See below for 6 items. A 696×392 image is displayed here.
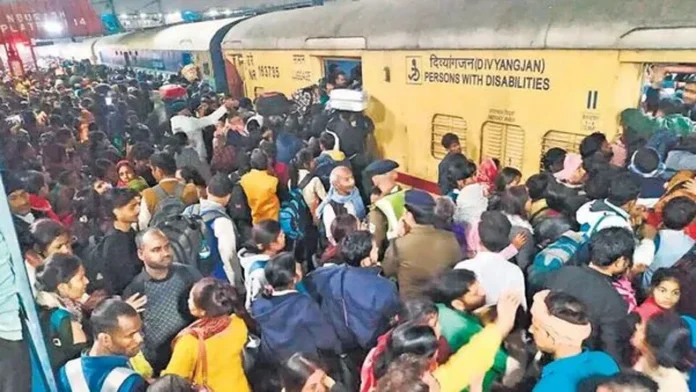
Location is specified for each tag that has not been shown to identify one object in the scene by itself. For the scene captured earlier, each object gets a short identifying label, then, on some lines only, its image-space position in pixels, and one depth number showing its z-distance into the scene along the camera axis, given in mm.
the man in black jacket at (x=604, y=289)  2199
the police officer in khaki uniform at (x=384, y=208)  3383
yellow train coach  3648
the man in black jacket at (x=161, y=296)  2453
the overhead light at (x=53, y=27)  11117
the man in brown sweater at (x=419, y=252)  2756
